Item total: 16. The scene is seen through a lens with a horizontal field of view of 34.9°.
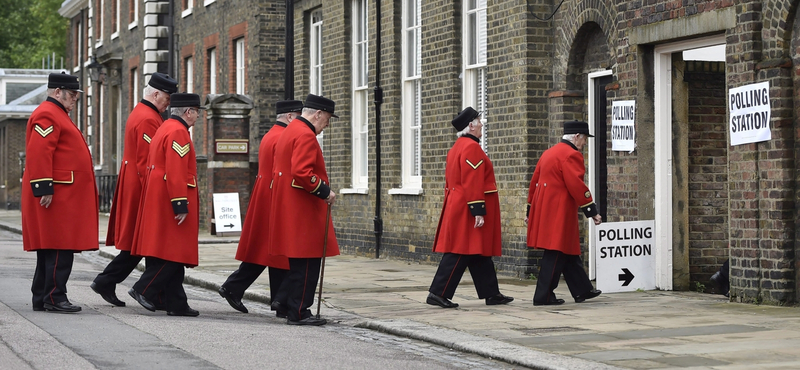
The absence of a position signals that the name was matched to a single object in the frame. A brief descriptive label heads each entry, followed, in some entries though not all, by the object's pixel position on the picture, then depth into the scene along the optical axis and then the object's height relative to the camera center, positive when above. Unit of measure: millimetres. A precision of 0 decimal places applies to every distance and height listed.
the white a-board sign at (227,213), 25656 -140
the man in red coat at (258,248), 11555 -383
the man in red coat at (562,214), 12047 -88
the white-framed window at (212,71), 30234 +3237
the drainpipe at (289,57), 19391 +2305
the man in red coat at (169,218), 10930 -103
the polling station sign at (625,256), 12844 -530
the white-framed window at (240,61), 28297 +3223
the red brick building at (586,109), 11836 +1167
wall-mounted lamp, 35375 +3907
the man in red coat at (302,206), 10680 -2
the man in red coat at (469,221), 11992 -152
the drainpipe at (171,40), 24953 +3292
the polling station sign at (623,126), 13844 +864
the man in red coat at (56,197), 10961 +85
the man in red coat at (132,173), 11570 +305
